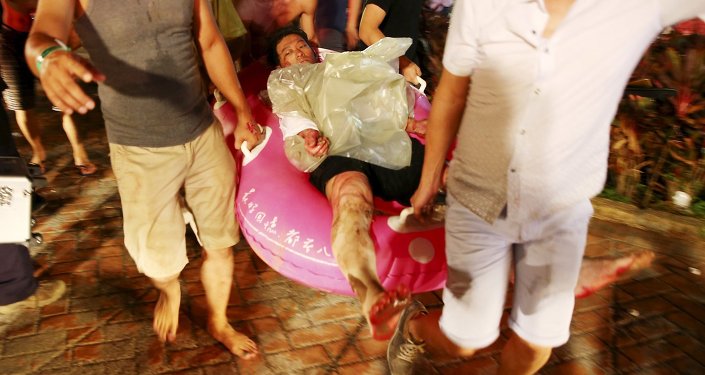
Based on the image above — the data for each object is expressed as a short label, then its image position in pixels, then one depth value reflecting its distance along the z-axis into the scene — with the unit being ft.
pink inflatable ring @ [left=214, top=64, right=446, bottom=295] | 7.59
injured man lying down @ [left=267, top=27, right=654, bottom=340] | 8.27
